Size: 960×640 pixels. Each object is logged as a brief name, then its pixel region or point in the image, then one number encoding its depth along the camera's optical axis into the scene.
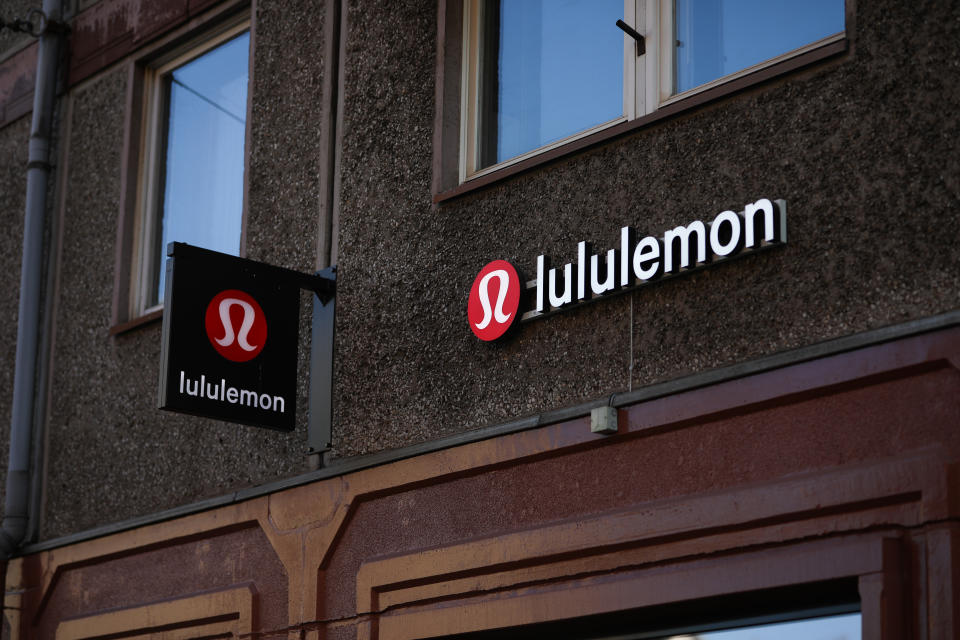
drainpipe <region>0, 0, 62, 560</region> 17.22
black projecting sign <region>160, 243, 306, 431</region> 12.90
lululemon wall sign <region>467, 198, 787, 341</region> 10.78
